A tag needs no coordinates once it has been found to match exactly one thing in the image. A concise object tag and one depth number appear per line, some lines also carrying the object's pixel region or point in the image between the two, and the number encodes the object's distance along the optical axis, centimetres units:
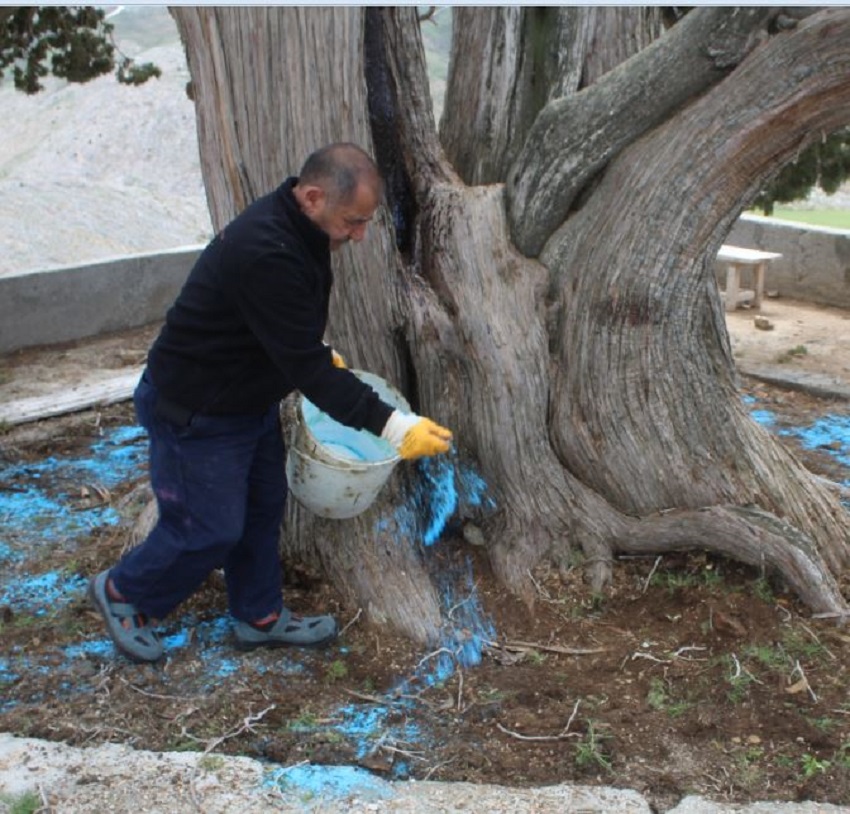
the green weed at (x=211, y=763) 336
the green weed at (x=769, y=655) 386
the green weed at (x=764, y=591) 414
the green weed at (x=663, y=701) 367
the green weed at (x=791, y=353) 802
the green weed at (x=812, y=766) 334
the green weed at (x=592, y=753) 340
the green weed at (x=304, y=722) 362
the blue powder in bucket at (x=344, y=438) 423
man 345
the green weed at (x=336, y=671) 393
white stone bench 938
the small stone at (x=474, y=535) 452
